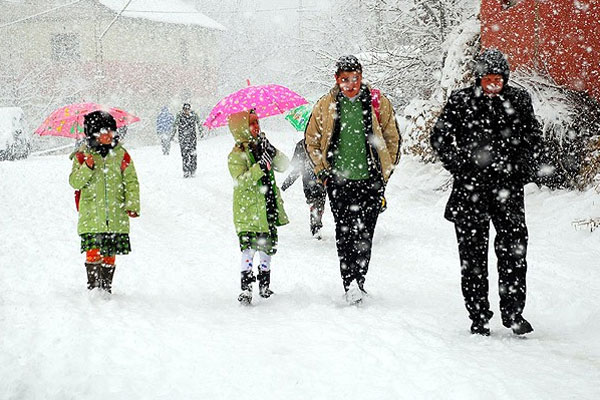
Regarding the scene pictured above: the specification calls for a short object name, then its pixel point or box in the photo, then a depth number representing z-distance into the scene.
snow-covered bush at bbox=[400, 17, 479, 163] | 24.05
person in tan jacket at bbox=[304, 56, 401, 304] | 10.55
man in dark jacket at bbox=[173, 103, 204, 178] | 32.53
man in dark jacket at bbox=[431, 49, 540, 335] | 8.57
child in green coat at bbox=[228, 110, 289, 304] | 11.27
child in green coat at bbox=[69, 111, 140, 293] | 11.25
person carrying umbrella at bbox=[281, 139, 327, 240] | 18.45
